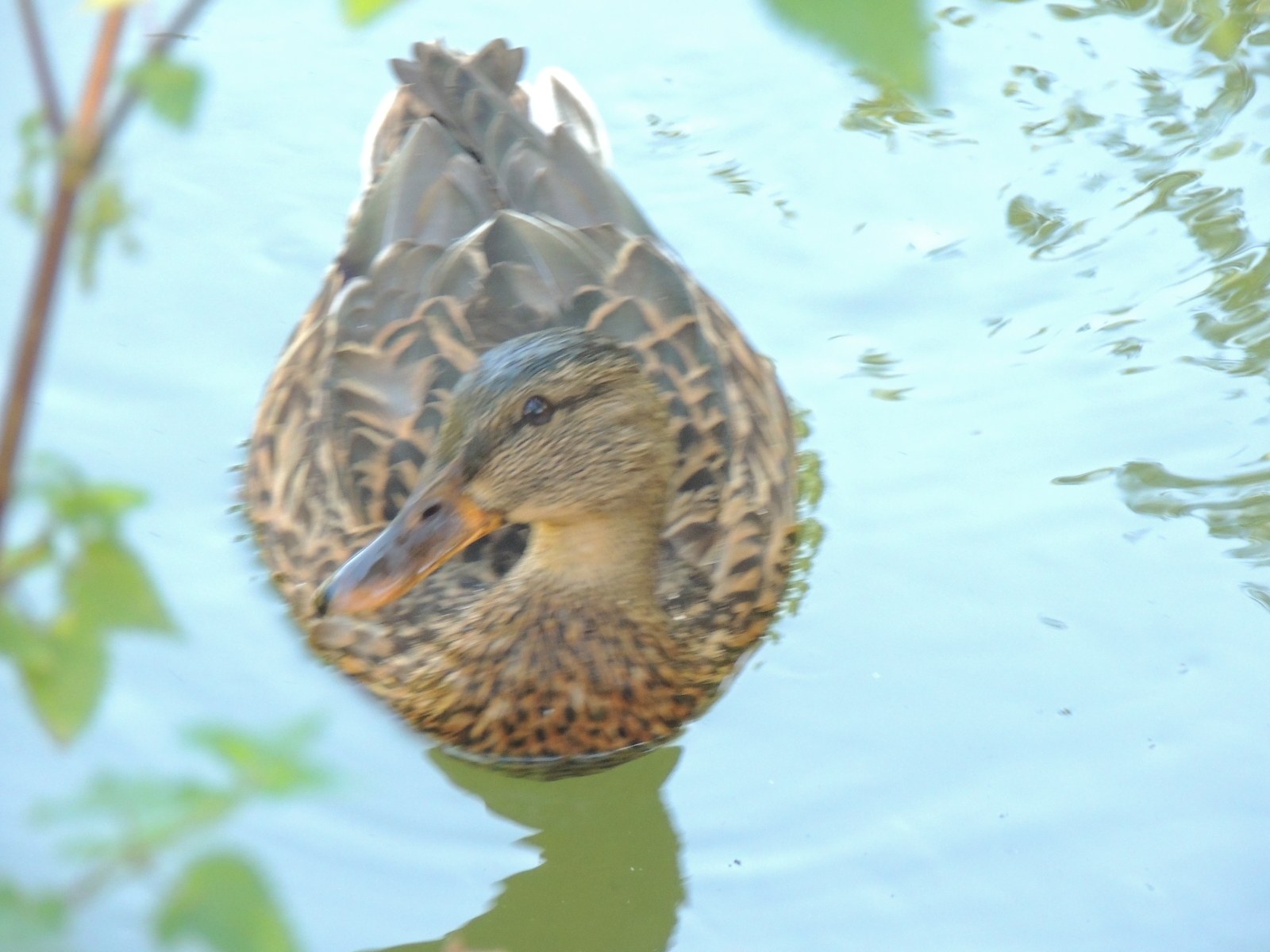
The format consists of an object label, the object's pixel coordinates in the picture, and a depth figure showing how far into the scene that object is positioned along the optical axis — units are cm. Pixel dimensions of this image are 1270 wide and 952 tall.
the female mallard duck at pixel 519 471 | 384
